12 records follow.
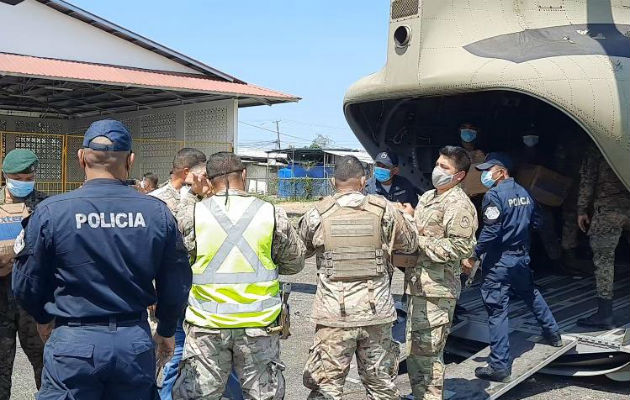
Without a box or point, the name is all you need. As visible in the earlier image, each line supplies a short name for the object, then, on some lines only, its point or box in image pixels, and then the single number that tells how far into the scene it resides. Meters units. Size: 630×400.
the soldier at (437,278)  4.15
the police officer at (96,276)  2.63
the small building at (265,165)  33.72
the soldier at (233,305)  3.30
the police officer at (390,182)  5.96
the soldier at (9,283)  3.84
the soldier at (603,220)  5.49
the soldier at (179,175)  4.81
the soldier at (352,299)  3.65
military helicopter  4.90
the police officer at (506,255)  4.88
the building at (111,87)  14.00
